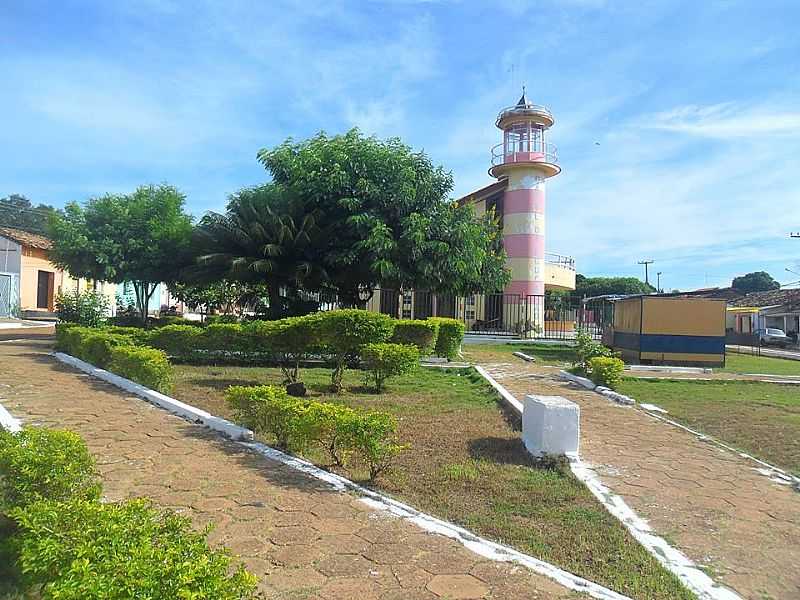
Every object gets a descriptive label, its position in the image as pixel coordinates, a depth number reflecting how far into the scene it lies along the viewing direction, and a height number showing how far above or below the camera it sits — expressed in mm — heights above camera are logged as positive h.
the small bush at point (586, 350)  13445 -795
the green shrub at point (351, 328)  8930 -285
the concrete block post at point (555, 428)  5957 -1112
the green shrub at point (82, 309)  15852 -140
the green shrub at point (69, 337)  12330 -710
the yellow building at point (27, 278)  30531 +1277
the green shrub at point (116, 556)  2170 -978
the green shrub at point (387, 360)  10039 -822
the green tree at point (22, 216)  57875 +8146
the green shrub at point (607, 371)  11617 -1073
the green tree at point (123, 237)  17406 +1917
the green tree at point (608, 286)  65638 +3084
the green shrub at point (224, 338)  12516 -656
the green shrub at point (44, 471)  3443 -963
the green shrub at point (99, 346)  10730 -752
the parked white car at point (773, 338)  33500 -1121
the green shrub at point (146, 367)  8688 -896
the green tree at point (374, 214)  16766 +2684
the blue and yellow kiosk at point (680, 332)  16656 -453
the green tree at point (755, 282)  72750 +4179
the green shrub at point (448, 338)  15831 -701
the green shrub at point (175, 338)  12867 -688
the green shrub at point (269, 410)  5730 -1003
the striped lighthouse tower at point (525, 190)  29125 +5816
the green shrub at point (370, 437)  5035 -1047
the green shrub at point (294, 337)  9305 -447
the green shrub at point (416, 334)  14664 -566
